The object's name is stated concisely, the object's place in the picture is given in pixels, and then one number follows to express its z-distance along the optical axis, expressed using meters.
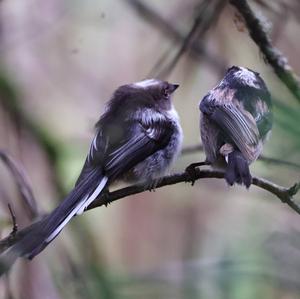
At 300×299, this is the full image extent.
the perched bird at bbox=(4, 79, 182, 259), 5.98
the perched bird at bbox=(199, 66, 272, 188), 6.31
